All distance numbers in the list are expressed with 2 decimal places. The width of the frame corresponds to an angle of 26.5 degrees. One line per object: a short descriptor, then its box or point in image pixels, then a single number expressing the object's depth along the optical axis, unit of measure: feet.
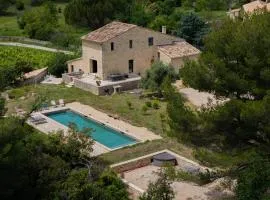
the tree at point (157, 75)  122.11
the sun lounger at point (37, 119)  105.50
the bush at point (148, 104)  113.09
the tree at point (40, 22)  197.67
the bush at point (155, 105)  112.47
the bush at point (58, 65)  142.31
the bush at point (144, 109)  109.99
